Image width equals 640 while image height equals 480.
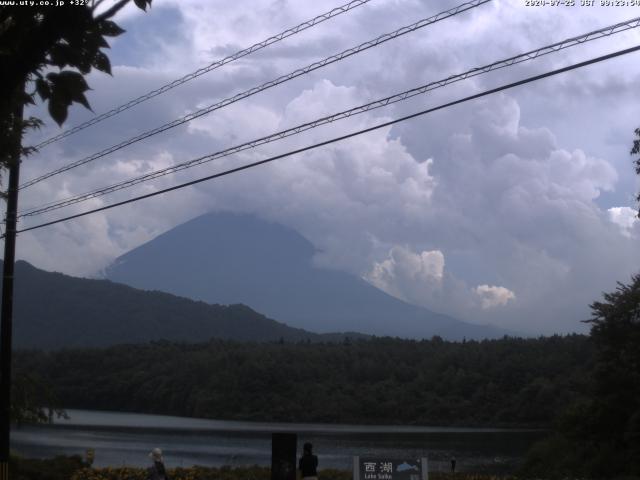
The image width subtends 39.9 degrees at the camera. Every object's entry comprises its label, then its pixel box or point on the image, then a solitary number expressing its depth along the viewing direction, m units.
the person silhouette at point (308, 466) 15.67
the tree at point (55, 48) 4.65
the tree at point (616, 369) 32.53
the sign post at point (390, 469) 14.53
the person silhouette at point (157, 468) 14.44
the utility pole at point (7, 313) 19.00
